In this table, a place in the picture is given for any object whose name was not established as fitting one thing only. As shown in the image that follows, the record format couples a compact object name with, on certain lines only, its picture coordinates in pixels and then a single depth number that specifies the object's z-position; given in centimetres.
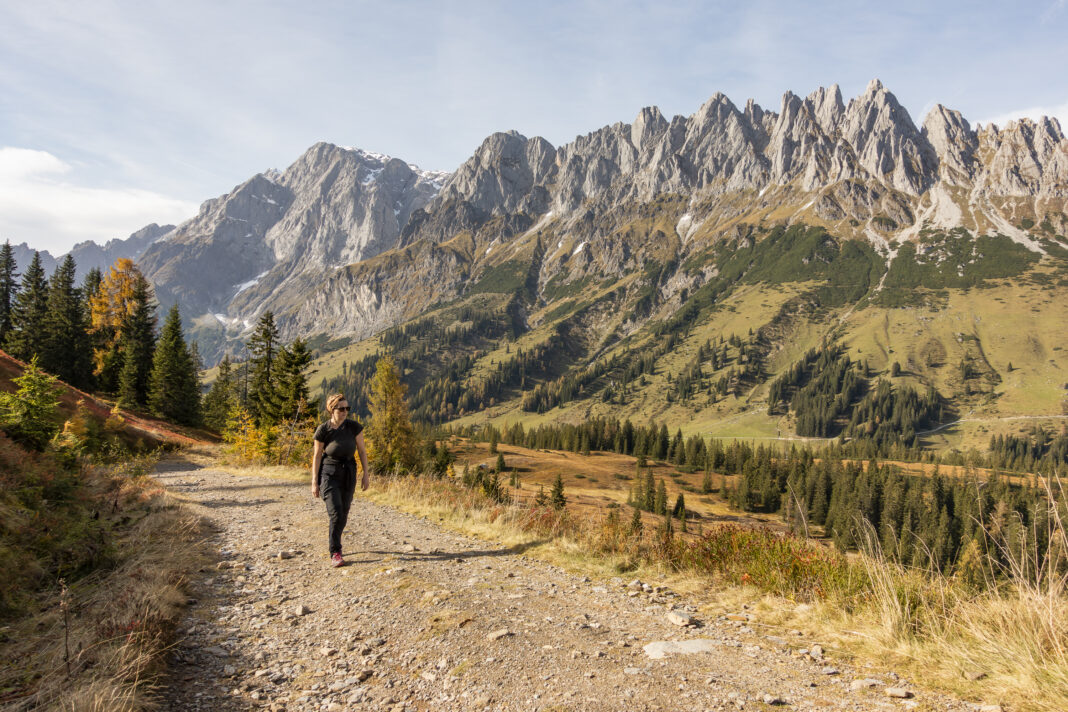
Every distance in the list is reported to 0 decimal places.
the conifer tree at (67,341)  5816
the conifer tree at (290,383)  3900
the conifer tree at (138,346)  5575
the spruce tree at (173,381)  5457
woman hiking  1052
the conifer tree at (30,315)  5697
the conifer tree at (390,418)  4341
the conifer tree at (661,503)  10156
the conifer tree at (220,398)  7356
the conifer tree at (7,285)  6831
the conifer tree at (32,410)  1405
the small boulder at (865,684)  531
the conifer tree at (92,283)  6556
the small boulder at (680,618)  727
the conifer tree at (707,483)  14005
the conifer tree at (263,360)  4776
